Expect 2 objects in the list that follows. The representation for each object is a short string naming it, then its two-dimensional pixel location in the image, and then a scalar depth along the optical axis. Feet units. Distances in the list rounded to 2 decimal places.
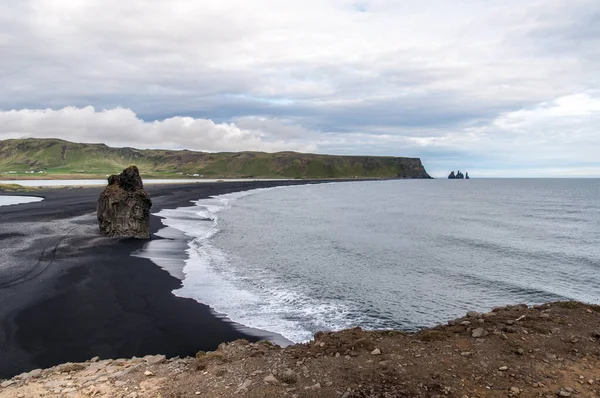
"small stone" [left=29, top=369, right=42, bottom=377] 36.70
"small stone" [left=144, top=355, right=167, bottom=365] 39.00
